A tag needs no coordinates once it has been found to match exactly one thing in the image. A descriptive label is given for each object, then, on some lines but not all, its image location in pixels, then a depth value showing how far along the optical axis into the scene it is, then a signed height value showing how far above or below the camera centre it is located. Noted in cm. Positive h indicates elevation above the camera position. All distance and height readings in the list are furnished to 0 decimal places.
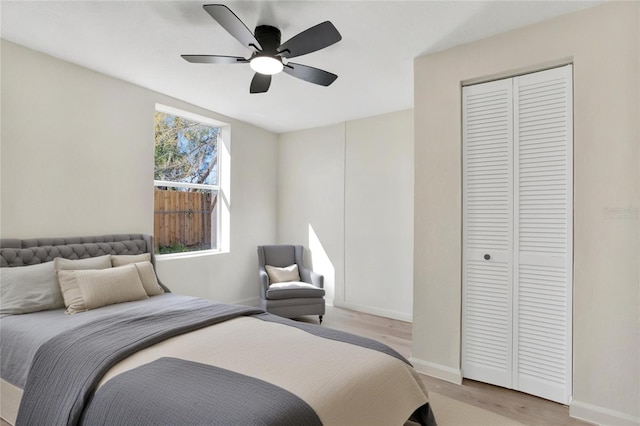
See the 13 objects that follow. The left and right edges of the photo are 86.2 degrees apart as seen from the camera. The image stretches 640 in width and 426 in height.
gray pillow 240 -57
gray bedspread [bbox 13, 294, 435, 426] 137 -75
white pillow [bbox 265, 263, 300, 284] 433 -76
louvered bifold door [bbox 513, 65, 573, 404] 237 -11
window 402 +38
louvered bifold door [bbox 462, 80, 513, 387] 259 -12
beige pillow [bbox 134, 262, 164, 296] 300 -58
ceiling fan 198 +109
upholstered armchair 392 -86
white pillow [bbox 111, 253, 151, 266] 305 -42
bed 141 -75
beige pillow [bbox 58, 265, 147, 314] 253 -58
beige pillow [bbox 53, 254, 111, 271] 268 -42
